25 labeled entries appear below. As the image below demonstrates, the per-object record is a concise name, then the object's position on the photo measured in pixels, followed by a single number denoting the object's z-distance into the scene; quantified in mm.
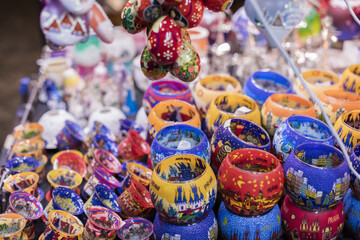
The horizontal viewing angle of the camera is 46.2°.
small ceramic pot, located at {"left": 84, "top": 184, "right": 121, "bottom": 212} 1525
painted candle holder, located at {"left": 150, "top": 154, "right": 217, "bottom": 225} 1226
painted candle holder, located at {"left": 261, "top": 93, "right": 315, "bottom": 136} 1633
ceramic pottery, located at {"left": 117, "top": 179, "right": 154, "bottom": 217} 1481
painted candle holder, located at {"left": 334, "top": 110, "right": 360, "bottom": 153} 1492
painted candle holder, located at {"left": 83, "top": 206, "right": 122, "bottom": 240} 1349
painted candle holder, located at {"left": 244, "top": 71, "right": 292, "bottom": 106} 1891
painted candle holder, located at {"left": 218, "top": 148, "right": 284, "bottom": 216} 1248
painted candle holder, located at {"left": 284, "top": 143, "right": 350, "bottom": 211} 1267
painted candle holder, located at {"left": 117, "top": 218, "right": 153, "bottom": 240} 1414
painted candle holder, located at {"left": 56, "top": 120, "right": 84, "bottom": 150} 1984
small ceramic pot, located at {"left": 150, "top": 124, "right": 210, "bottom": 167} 1422
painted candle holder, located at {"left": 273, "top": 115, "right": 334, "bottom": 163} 1442
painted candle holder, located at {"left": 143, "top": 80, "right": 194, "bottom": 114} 1878
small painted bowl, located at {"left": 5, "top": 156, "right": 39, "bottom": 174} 1775
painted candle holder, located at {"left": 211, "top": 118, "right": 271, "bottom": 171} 1434
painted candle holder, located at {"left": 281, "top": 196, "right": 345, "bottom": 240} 1364
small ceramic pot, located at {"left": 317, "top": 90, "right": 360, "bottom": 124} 1671
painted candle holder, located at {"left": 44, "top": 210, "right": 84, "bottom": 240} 1375
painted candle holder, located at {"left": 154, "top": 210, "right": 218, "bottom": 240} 1308
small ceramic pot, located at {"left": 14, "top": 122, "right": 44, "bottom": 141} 2027
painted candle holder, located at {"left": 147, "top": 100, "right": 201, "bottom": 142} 1684
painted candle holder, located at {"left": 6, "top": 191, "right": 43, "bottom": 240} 1477
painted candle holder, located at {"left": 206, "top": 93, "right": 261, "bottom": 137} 1608
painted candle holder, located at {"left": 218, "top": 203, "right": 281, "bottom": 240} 1335
